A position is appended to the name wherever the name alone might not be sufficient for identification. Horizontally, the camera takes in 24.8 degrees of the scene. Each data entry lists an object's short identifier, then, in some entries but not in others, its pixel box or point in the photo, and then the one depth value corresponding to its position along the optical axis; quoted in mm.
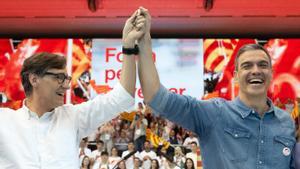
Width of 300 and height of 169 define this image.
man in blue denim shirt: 2952
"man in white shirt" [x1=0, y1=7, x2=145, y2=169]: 3077
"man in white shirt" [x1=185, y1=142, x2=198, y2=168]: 11539
